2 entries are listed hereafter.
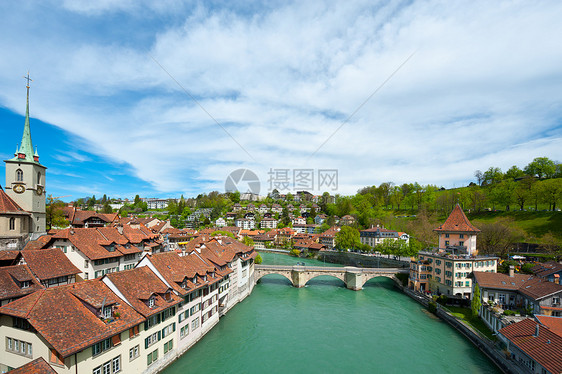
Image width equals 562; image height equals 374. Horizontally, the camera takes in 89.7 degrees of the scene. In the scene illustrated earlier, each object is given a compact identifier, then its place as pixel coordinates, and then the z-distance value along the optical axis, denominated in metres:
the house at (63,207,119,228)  57.50
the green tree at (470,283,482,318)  32.69
